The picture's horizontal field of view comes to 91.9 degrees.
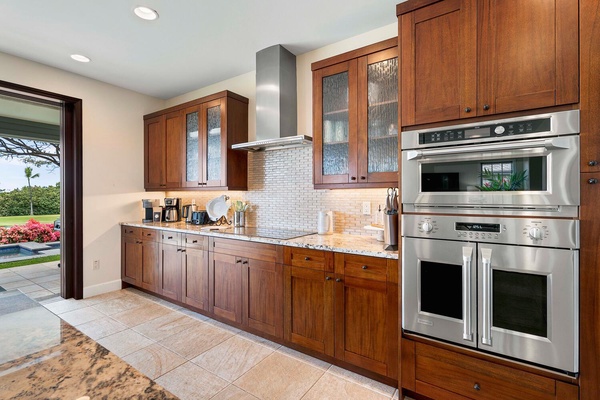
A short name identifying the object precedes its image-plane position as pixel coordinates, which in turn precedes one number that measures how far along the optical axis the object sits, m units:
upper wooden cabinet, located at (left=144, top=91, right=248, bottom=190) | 3.36
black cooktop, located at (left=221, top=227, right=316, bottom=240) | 2.64
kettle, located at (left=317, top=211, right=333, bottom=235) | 2.78
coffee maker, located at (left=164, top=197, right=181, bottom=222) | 4.08
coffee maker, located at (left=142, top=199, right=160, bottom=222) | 4.04
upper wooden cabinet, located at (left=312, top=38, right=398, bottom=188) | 2.27
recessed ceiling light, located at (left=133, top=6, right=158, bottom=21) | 2.33
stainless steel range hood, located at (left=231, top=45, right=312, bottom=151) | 2.93
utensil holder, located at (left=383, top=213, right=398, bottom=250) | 2.08
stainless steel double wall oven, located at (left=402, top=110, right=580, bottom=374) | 1.42
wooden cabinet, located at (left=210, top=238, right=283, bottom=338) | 2.49
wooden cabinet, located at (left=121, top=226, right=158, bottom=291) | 3.60
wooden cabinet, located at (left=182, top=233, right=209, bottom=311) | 3.03
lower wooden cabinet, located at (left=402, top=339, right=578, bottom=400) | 1.45
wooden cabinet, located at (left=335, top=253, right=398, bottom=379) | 1.93
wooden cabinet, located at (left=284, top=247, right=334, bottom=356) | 2.20
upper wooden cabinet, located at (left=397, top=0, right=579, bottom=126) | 1.43
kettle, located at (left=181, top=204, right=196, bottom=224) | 4.03
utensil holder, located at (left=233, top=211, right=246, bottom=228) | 3.46
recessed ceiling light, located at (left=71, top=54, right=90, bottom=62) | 3.09
